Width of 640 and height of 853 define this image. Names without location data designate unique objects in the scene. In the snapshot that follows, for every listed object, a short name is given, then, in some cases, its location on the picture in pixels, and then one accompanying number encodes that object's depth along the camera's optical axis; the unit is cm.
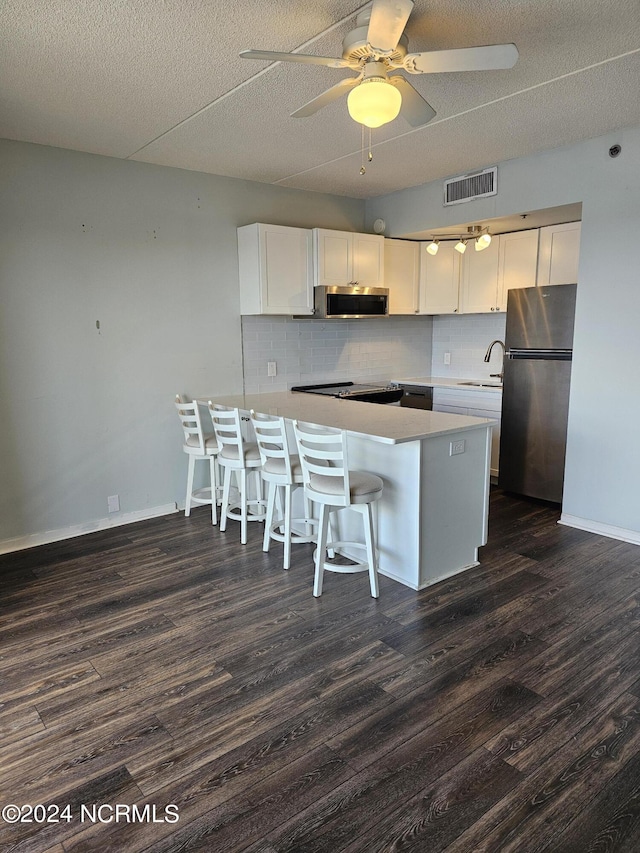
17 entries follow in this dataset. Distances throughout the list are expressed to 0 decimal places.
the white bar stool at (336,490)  288
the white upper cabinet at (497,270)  481
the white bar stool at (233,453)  378
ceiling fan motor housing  210
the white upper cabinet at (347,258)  483
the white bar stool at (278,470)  337
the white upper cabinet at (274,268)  454
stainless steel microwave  479
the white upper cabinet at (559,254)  446
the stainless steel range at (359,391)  497
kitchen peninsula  303
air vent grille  435
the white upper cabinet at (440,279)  548
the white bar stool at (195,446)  409
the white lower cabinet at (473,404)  498
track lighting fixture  449
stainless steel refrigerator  417
